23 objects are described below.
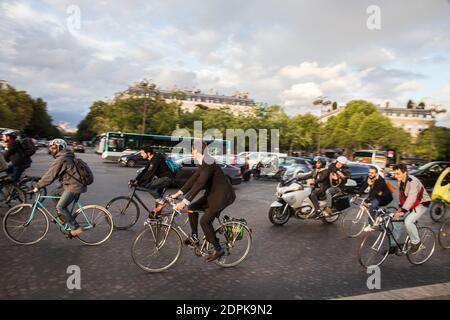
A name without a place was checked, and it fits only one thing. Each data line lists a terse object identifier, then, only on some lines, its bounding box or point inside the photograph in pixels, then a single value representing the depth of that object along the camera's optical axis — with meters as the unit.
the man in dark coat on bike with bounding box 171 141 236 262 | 4.81
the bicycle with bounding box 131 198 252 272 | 4.72
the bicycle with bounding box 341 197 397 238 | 7.39
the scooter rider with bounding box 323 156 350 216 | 8.48
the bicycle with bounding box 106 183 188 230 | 6.94
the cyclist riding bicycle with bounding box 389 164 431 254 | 5.54
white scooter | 8.27
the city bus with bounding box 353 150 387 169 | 33.31
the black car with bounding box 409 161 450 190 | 17.78
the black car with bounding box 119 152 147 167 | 25.60
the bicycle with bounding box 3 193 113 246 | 5.49
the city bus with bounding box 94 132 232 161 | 29.56
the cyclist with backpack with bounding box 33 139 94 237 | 5.39
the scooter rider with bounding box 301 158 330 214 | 8.34
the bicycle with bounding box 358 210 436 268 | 5.29
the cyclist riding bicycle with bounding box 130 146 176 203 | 7.33
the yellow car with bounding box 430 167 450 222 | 9.49
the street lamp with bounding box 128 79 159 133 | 39.75
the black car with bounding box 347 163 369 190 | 16.12
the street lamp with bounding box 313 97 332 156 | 34.03
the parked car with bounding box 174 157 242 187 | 14.07
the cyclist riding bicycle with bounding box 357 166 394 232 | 7.20
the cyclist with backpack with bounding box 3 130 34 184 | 8.63
